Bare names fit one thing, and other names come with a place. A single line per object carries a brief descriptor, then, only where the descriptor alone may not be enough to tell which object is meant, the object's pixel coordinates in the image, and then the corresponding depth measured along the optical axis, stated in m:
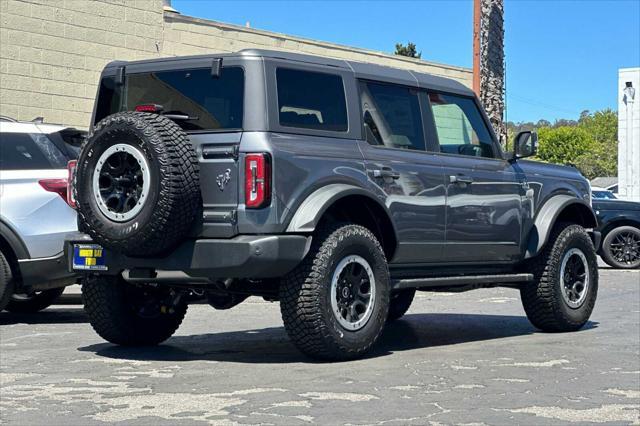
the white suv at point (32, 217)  10.66
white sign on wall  59.81
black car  20.41
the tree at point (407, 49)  89.19
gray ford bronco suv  7.77
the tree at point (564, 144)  137.12
